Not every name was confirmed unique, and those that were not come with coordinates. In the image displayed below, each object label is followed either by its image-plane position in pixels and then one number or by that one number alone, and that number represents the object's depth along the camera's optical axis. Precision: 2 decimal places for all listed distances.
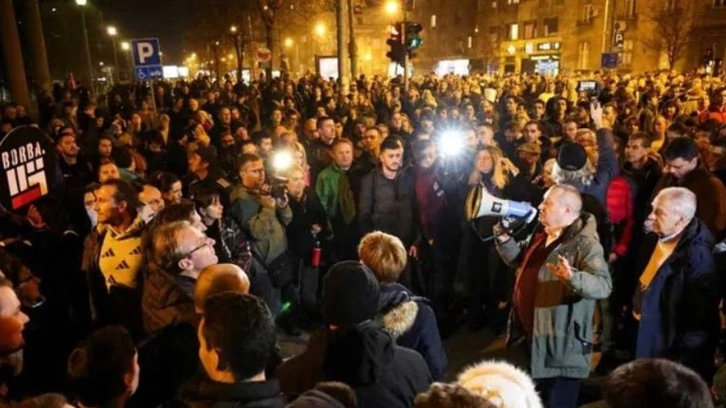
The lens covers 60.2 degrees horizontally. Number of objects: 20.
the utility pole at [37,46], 20.11
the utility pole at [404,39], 14.74
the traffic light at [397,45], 14.85
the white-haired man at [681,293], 4.22
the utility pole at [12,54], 17.94
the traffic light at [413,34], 14.76
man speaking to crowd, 4.15
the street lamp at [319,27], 54.03
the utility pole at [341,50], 17.03
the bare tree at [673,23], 48.31
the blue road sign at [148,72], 11.48
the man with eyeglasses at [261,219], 5.69
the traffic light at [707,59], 31.96
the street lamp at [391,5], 23.67
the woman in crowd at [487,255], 6.42
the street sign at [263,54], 25.42
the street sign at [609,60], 23.05
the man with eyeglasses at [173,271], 3.46
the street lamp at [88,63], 27.88
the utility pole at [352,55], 24.72
